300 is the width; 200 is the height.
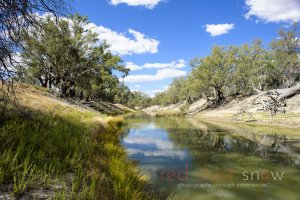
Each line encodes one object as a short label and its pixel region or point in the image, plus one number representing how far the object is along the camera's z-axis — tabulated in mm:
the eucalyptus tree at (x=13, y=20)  6148
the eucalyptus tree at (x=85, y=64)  39625
